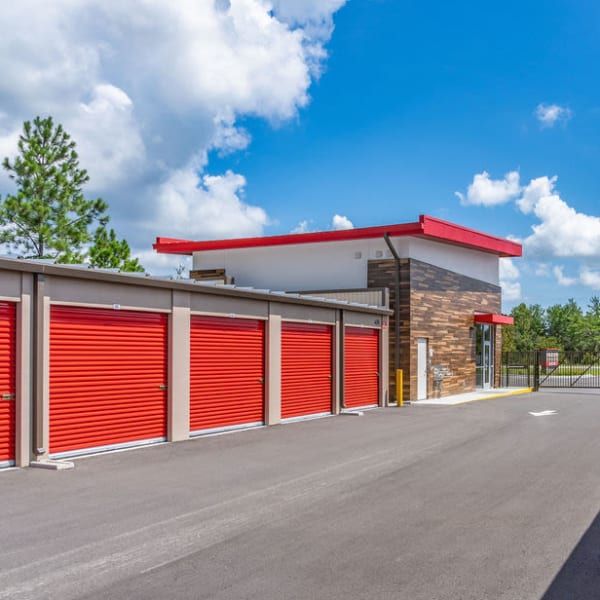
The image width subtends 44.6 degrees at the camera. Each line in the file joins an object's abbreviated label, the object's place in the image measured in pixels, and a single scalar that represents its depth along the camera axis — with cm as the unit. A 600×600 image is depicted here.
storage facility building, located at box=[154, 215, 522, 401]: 2539
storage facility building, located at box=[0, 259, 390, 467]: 1143
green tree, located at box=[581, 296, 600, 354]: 7817
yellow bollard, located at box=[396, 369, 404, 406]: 2381
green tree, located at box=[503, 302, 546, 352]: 7262
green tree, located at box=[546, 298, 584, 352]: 7969
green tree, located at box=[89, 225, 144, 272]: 3794
